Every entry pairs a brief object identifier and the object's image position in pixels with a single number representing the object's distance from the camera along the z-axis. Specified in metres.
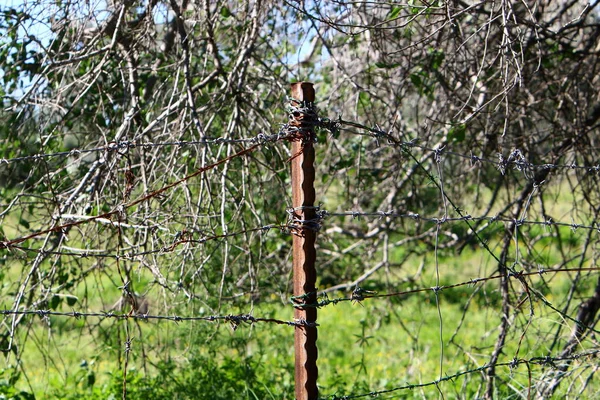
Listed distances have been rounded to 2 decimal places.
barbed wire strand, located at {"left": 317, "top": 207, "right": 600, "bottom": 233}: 4.78
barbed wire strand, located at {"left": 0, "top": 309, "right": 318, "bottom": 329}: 4.77
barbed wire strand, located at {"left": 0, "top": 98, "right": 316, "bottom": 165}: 4.78
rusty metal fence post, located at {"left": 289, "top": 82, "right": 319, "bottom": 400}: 4.78
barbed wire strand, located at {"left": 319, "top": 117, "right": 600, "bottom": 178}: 4.85
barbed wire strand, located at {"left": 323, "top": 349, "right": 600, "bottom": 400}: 5.25
